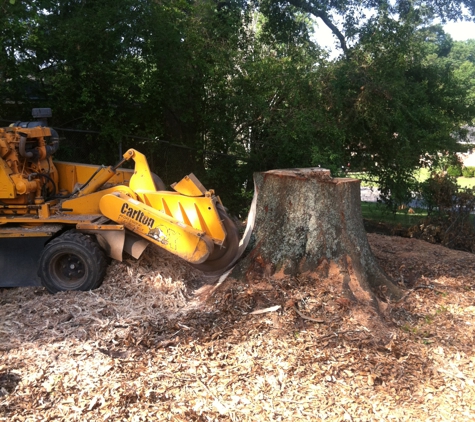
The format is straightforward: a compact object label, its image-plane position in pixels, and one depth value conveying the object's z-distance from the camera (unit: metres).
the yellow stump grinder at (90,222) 5.59
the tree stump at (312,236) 5.10
